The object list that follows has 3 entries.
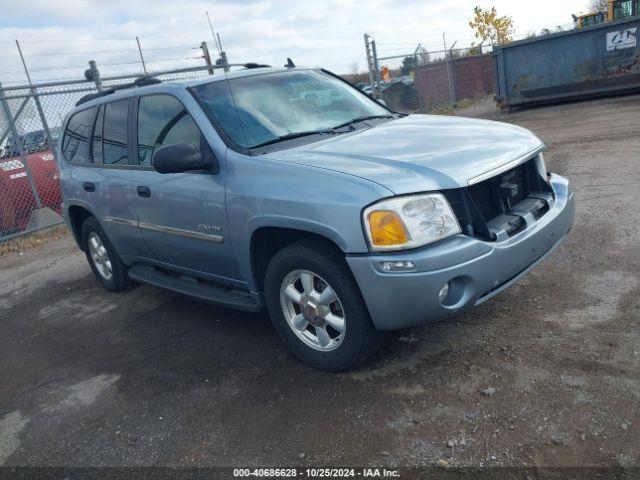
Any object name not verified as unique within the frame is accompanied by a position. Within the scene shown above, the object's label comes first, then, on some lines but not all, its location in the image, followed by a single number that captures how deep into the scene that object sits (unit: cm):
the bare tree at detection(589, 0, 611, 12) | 4840
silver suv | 292
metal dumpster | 1334
